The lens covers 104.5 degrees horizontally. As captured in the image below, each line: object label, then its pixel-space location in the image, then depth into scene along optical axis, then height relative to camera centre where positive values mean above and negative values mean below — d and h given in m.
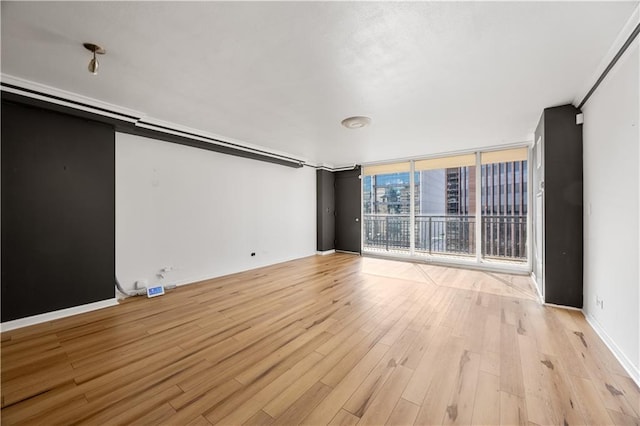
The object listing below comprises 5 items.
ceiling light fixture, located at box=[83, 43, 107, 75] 1.94 +1.31
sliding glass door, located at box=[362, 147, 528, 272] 5.13 +0.15
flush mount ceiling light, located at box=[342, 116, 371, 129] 3.44 +1.31
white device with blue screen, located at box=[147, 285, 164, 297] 3.53 -1.12
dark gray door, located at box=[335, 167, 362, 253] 6.91 +0.09
